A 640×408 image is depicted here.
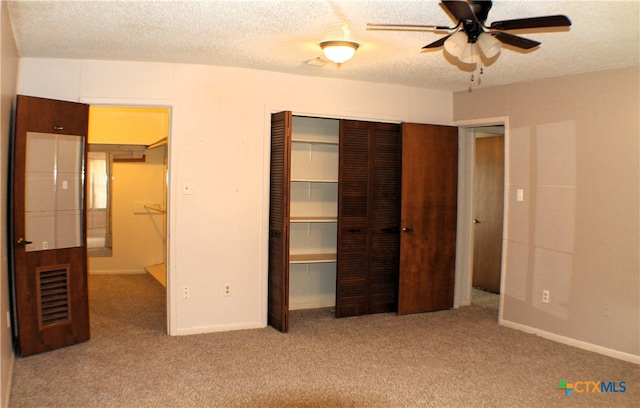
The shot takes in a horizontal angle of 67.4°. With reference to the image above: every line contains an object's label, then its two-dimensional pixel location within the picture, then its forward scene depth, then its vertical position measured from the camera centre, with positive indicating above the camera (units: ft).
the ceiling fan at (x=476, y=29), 7.90 +2.99
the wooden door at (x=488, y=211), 19.54 -0.51
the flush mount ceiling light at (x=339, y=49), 10.77 +3.33
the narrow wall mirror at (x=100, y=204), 22.27 -0.60
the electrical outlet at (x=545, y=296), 14.38 -2.89
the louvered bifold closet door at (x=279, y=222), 13.91 -0.81
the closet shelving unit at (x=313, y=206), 16.57 -0.38
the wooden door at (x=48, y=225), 11.52 -0.88
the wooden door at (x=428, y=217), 16.14 -0.67
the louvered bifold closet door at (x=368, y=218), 15.70 -0.73
